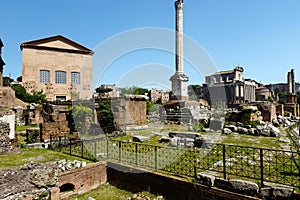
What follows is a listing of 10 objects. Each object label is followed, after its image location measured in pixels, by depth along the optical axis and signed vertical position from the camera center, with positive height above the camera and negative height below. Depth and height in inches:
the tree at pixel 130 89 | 1738.3 +130.7
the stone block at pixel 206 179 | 209.2 -73.0
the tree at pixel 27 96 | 1111.6 +45.5
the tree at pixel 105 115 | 577.3 -29.5
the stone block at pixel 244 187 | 187.8 -73.0
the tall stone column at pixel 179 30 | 1040.2 +368.8
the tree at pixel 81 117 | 524.5 -30.4
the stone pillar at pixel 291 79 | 1498.0 +187.0
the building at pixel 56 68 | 1298.0 +236.4
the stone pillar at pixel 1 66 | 1184.5 +223.3
